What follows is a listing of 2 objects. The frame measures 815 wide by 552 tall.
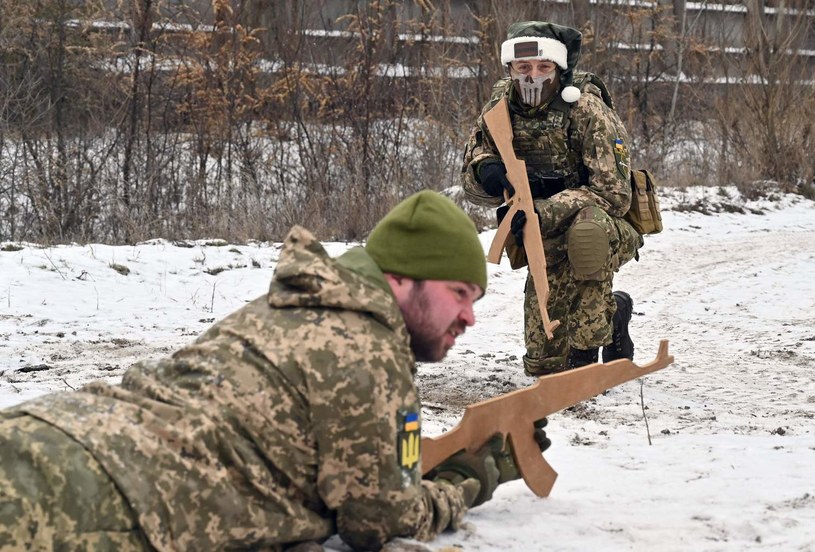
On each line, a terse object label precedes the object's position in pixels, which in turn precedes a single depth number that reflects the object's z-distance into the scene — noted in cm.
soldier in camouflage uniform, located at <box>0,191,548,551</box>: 225
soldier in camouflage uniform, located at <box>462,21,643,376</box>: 550
